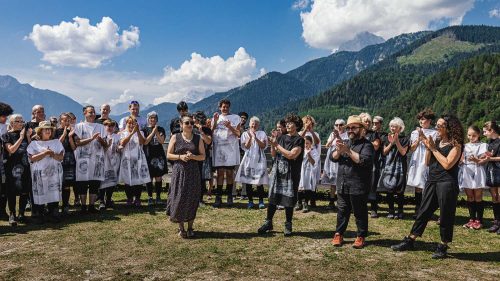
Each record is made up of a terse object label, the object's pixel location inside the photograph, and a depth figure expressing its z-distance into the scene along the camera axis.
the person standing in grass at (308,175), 10.19
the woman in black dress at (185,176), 7.34
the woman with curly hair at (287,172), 7.66
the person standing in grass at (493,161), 8.37
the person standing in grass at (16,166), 8.52
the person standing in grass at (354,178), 6.65
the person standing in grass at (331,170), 10.19
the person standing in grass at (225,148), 10.61
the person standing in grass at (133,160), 9.93
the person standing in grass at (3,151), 8.59
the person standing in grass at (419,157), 8.93
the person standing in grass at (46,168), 8.44
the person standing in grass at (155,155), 10.34
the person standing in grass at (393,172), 9.15
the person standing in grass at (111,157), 9.95
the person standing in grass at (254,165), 10.21
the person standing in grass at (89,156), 9.50
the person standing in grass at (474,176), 8.50
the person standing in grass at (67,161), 9.34
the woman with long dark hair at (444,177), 6.20
